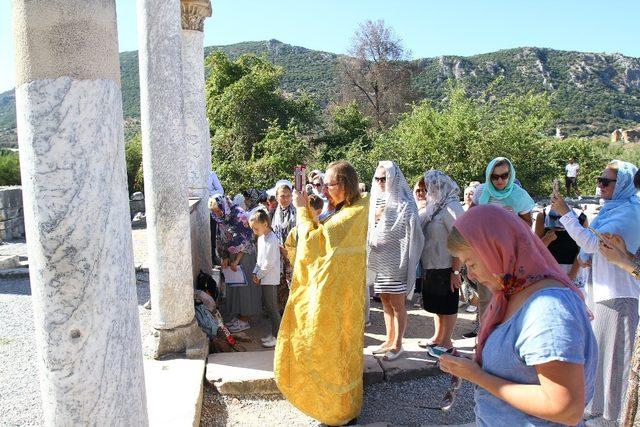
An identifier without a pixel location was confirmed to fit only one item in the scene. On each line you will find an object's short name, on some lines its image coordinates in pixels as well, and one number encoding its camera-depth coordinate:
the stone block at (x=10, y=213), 13.13
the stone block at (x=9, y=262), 9.23
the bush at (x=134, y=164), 20.58
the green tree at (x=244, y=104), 20.69
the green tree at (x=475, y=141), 15.30
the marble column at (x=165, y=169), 4.30
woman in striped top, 4.54
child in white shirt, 5.12
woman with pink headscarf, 1.47
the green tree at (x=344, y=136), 20.47
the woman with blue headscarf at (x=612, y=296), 3.24
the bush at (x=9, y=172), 18.67
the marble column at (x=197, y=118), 6.49
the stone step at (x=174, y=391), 3.38
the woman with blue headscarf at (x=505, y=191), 4.50
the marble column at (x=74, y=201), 1.79
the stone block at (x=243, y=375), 4.13
